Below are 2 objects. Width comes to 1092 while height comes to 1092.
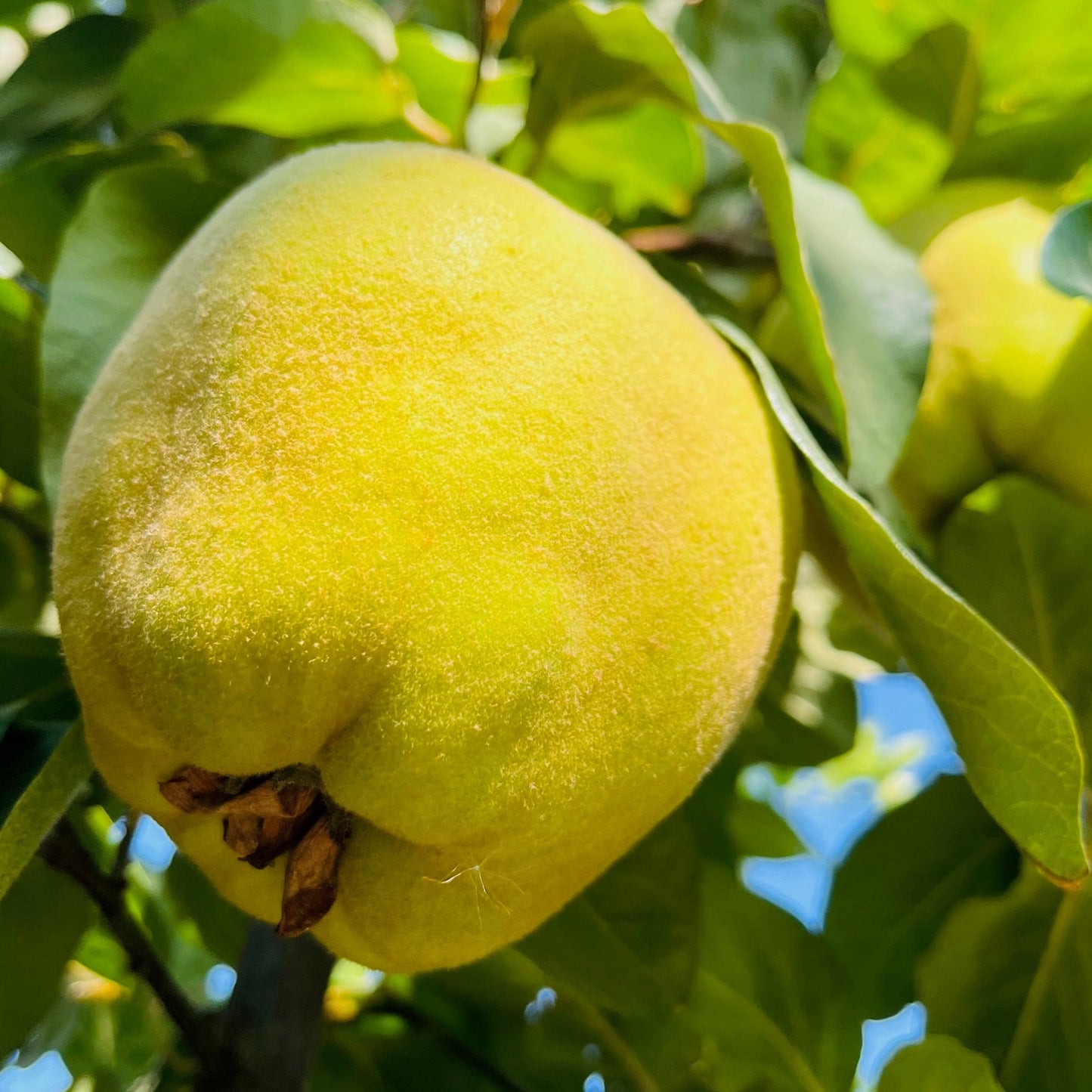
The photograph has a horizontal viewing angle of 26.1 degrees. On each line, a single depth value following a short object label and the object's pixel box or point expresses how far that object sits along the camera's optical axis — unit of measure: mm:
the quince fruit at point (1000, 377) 321
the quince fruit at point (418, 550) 253
